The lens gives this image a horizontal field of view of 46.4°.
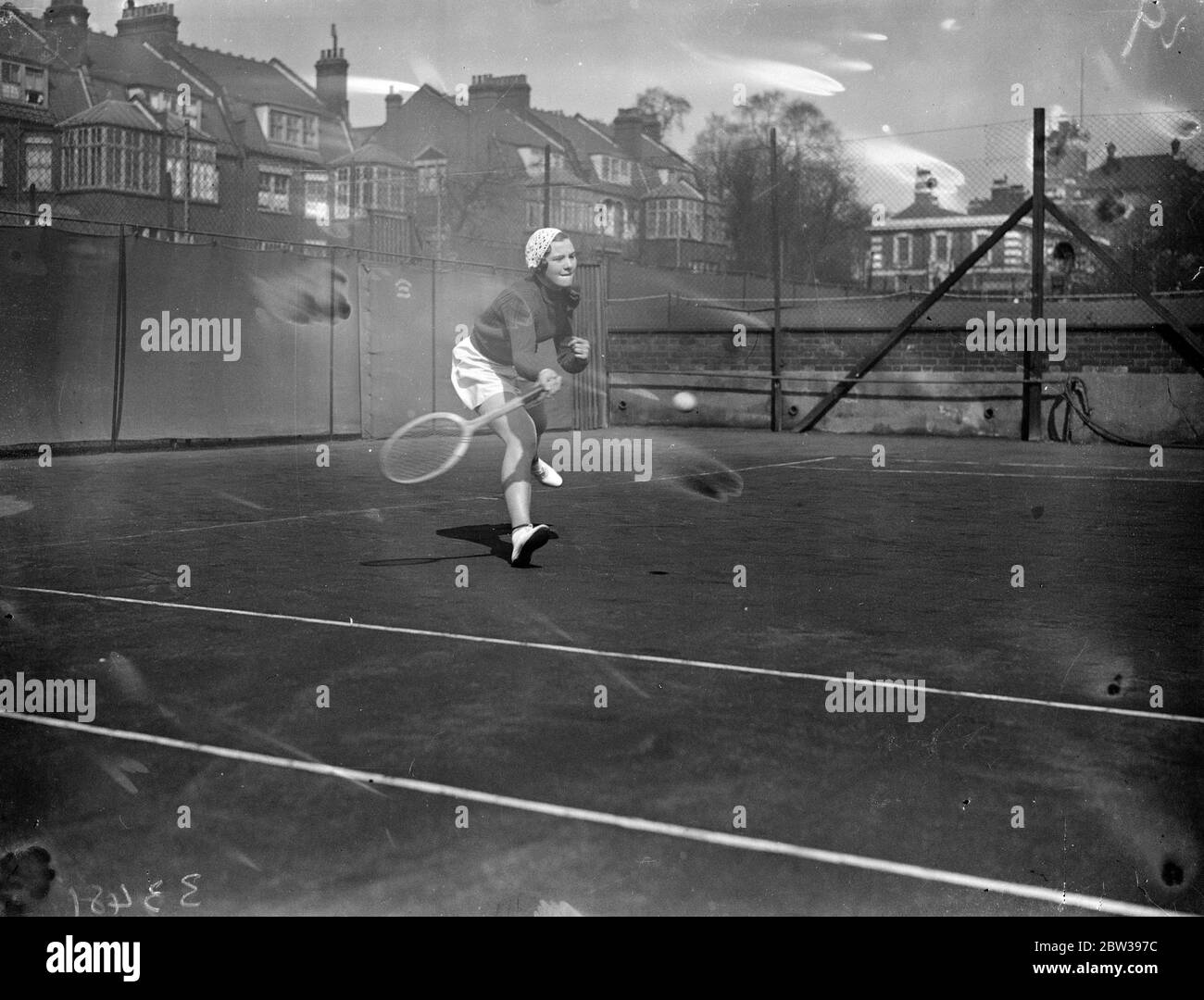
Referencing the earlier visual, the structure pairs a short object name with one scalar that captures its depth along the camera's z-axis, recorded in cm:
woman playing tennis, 786
